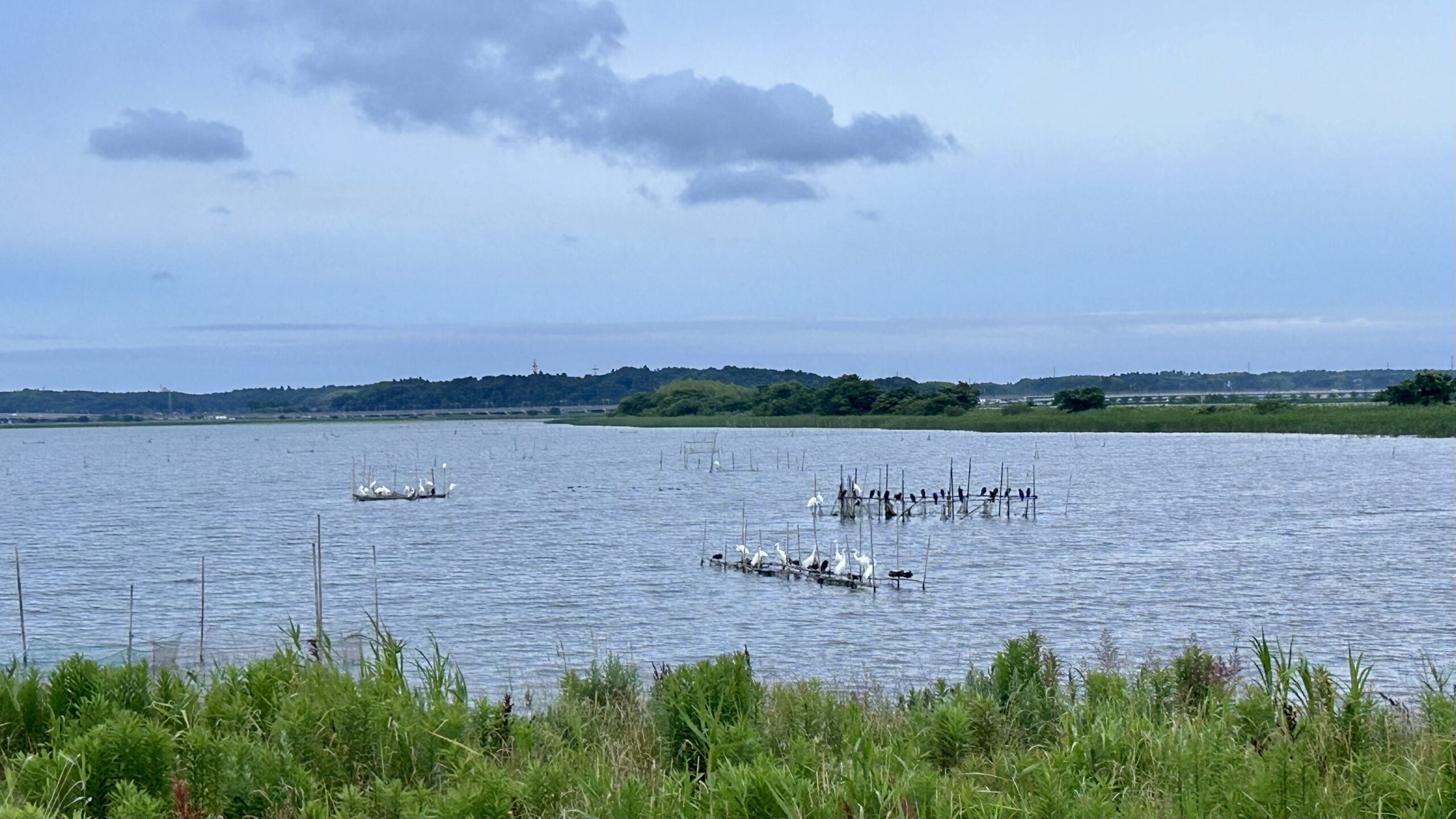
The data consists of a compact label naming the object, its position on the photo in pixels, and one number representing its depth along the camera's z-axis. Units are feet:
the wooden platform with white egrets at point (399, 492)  202.28
